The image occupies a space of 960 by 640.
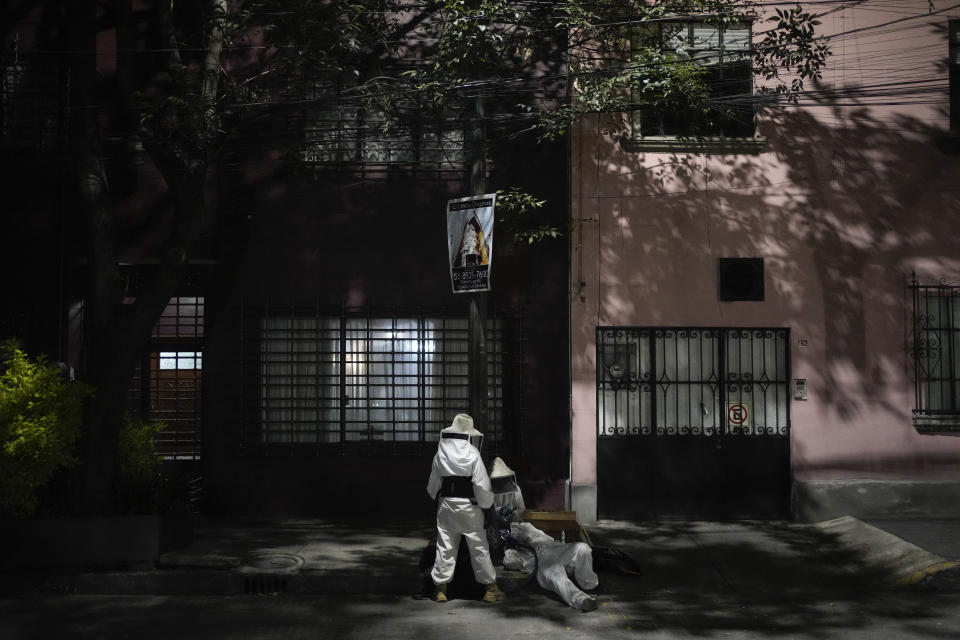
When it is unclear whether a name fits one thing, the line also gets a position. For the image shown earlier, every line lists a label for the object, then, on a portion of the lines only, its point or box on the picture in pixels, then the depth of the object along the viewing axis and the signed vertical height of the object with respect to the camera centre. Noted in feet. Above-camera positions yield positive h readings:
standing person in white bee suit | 26.55 -4.45
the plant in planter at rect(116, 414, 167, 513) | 30.71 -3.79
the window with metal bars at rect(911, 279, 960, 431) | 38.38 +0.11
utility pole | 30.09 +0.98
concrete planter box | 28.55 -5.69
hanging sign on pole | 29.12 +3.85
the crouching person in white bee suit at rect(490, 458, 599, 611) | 26.32 -6.06
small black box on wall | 38.55 +3.37
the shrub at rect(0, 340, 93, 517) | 28.09 -2.00
